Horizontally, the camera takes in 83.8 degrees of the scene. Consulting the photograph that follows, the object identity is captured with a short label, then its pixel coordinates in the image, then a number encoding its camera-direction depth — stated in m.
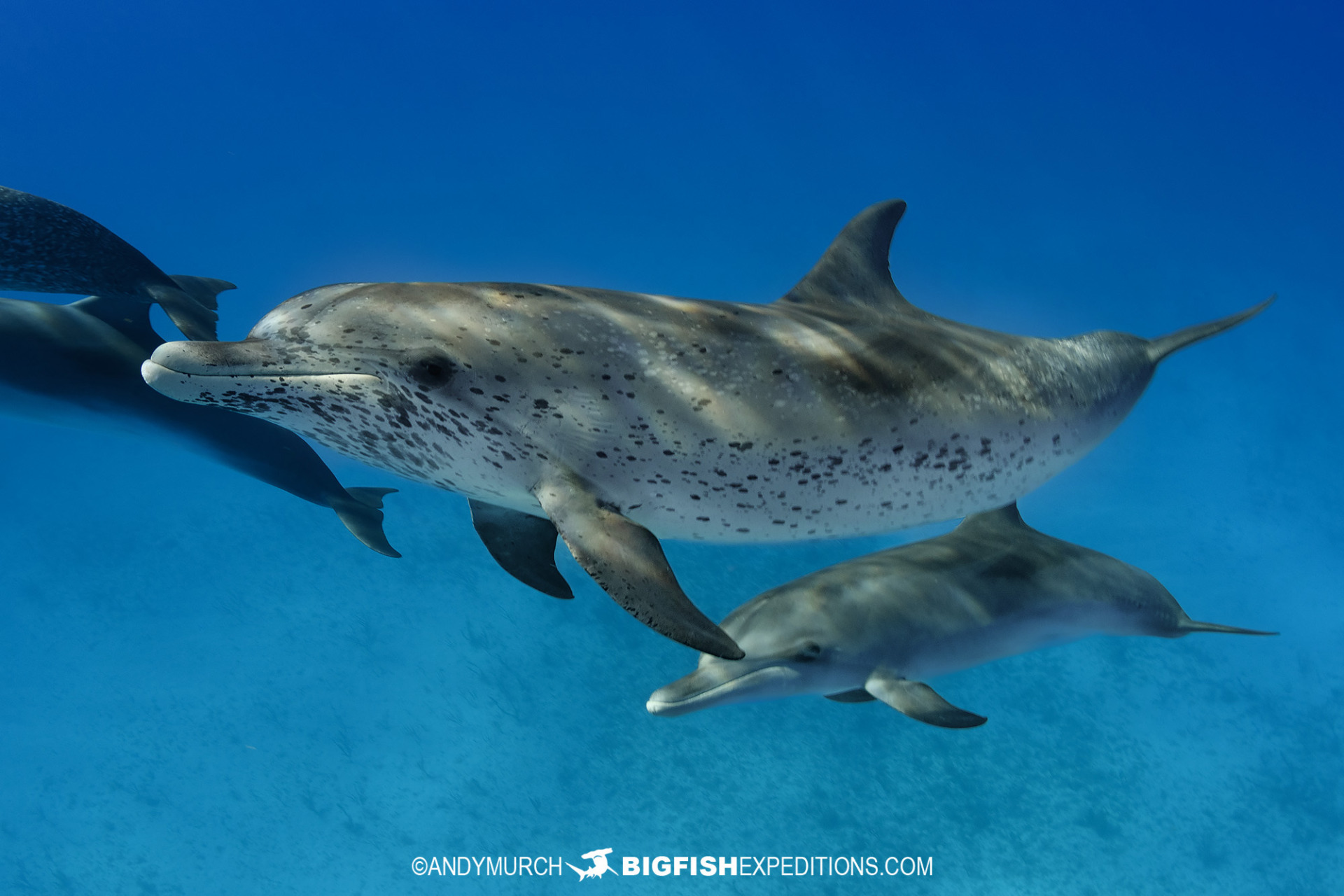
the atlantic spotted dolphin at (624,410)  2.63
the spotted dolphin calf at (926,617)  4.14
